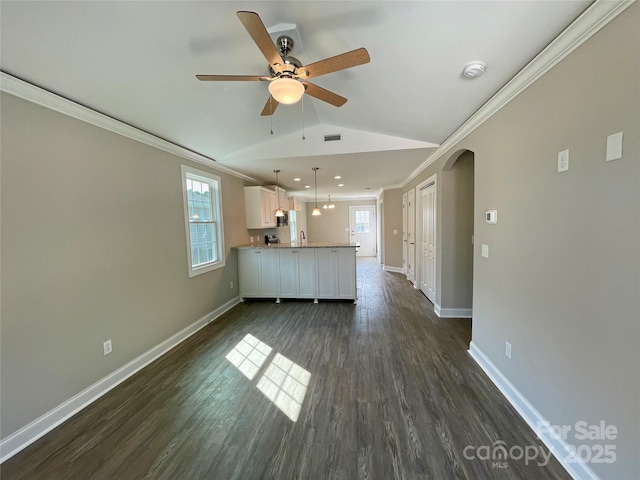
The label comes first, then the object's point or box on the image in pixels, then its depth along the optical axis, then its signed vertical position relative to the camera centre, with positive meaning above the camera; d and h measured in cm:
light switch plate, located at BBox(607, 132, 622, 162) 114 +35
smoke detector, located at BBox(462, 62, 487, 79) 176 +114
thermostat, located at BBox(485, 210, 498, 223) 219 +5
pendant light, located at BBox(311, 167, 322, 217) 440 +104
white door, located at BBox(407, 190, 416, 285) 543 -30
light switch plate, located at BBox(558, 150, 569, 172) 143 +36
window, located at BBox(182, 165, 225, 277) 336 +13
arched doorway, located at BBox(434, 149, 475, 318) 340 -22
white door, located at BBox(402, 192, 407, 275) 636 -26
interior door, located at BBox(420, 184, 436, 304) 403 -35
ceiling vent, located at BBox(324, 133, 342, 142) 344 +126
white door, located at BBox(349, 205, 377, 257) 967 -13
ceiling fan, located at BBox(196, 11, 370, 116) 134 +99
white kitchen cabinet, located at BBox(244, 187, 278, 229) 491 +43
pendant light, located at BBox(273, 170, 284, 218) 461 +47
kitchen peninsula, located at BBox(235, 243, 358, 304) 438 -85
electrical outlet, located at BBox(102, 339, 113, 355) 221 -108
